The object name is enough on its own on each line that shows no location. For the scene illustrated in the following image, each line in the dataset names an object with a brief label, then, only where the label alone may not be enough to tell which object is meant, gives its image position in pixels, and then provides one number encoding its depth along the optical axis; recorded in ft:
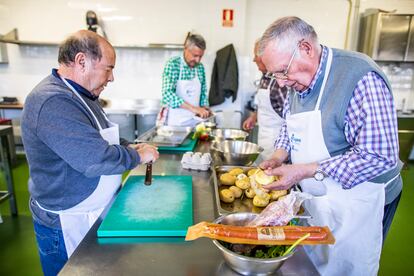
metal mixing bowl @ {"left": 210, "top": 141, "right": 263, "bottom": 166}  5.56
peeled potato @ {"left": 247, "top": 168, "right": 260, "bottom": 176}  4.87
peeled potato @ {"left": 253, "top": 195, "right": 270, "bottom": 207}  4.08
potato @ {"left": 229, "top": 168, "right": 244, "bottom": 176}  4.91
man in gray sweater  3.49
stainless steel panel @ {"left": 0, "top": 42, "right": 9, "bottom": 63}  14.94
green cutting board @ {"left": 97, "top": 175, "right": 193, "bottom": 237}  3.31
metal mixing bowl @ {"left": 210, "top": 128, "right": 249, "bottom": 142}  7.84
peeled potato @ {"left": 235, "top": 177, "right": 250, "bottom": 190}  4.43
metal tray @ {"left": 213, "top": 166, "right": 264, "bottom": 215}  3.83
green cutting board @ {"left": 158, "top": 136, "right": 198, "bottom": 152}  6.90
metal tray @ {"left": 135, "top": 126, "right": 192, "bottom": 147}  6.99
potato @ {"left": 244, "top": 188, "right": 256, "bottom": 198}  4.31
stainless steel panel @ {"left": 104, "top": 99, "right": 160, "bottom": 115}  16.28
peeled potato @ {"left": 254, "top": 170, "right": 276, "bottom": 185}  4.10
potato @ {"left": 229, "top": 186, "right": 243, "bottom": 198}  4.33
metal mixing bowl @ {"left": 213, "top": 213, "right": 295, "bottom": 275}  2.51
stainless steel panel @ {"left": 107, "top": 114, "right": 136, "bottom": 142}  15.01
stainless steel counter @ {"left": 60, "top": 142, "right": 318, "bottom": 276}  2.74
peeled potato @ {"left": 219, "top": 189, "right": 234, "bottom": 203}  4.17
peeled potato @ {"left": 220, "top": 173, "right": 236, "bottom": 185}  4.64
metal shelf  14.38
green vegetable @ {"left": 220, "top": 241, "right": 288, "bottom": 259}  2.72
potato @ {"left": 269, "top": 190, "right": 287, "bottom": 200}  4.19
